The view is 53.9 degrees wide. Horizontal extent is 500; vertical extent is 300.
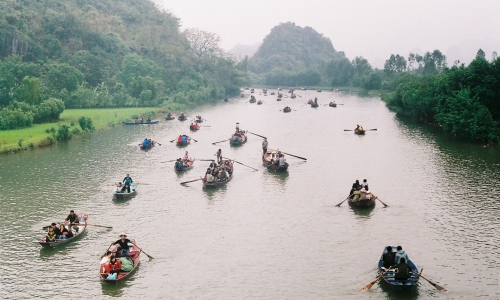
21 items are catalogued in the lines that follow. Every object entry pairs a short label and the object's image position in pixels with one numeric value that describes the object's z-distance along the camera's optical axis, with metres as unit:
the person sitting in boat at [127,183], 27.27
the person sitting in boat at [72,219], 21.75
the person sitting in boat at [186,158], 34.14
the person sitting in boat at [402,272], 16.39
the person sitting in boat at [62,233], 20.62
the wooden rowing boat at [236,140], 43.03
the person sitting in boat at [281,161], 32.53
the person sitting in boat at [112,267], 17.56
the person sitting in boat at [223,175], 29.89
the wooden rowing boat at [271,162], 32.75
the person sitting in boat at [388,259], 17.52
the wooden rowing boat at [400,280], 16.39
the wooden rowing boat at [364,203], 24.95
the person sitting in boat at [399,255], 17.27
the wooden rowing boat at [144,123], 54.73
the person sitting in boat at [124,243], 19.08
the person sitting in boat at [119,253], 18.66
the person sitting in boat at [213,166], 31.56
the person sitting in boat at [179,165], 33.08
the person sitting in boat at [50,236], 20.34
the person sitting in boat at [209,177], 28.94
